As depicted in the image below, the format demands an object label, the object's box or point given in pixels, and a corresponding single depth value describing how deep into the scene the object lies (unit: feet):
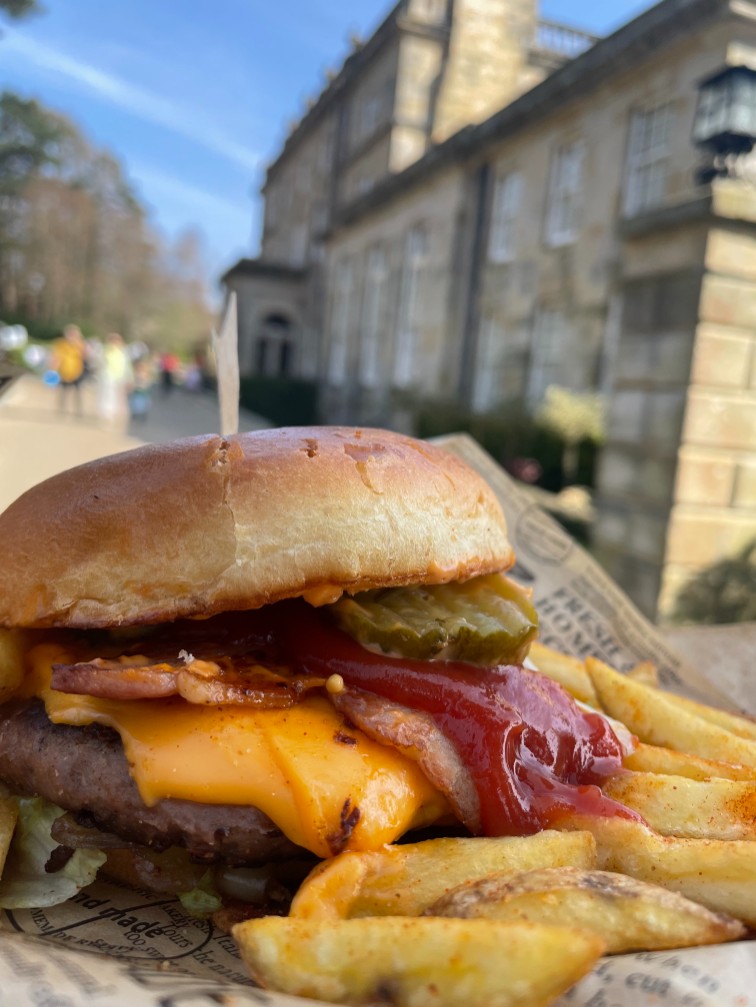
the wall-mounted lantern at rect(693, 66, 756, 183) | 17.71
